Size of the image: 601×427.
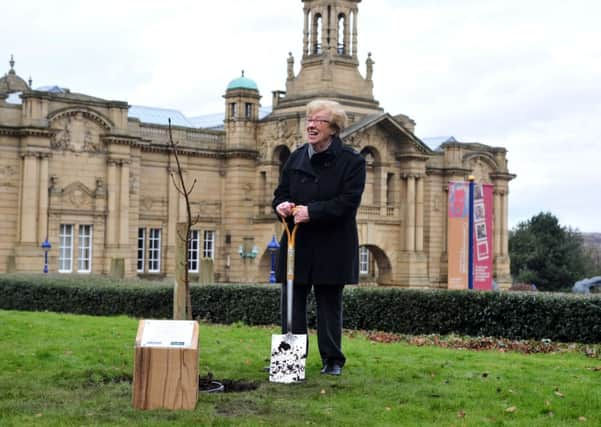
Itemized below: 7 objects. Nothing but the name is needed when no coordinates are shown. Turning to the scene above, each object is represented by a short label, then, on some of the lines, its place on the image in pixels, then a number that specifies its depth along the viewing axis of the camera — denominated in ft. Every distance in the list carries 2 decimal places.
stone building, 134.51
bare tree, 34.04
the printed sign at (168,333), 27.25
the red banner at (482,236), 93.09
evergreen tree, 236.02
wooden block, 26.96
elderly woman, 32.71
